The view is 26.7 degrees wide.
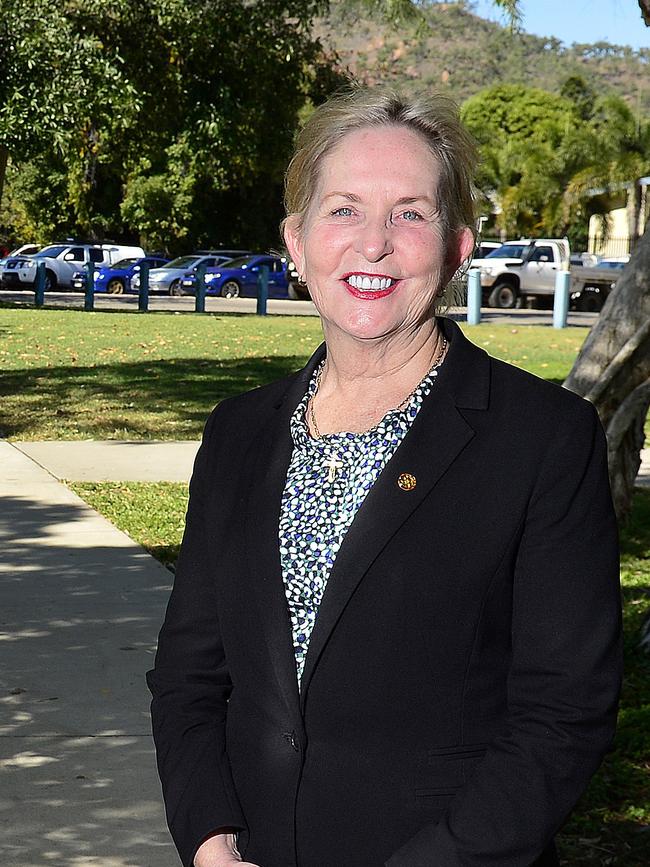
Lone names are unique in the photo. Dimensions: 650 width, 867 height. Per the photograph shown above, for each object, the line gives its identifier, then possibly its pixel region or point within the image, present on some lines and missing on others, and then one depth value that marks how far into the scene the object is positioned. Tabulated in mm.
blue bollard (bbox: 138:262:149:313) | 30844
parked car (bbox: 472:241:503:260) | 41456
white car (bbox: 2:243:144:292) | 40750
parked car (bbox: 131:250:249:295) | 39750
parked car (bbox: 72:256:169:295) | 40438
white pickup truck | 36938
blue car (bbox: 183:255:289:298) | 40000
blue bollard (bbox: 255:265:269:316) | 31188
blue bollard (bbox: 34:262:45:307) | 32375
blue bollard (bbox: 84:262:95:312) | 30500
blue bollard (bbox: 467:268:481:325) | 26734
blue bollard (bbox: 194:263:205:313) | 31172
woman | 2064
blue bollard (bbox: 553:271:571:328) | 27719
